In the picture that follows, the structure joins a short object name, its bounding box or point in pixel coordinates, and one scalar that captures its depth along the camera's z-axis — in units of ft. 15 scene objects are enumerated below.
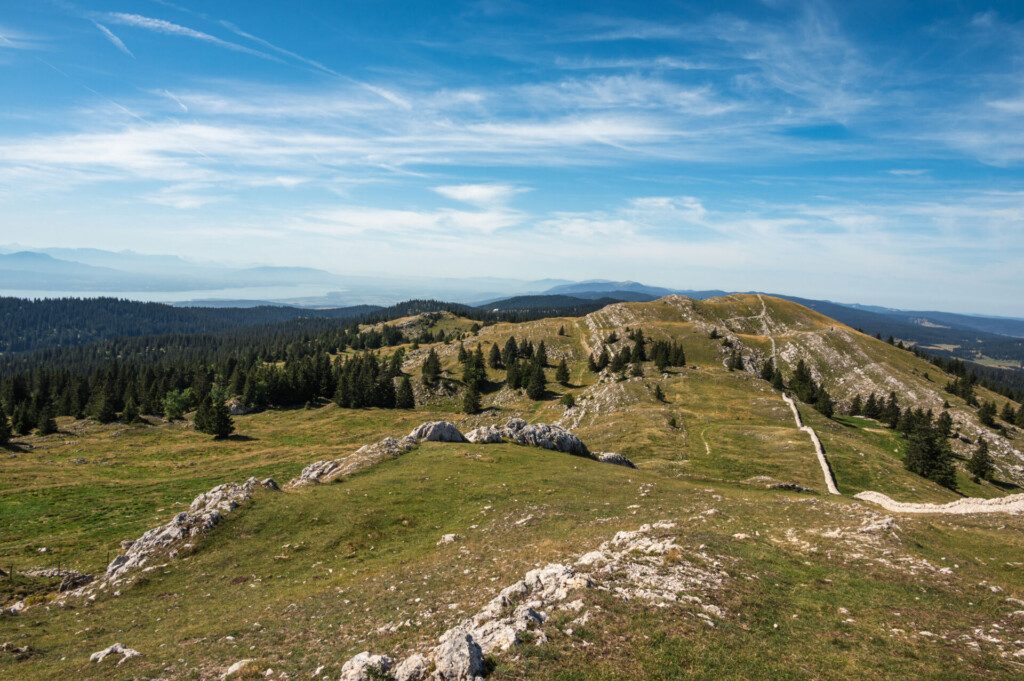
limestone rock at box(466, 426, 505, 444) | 172.35
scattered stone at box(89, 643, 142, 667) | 55.98
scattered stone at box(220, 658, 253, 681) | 47.83
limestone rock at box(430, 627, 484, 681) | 40.78
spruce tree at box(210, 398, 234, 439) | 300.20
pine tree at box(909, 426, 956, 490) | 222.28
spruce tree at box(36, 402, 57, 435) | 317.22
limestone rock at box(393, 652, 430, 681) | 42.57
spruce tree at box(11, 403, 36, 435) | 326.85
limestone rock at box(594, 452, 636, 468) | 175.63
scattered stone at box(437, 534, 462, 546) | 94.58
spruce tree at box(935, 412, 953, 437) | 320.87
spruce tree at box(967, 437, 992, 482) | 267.10
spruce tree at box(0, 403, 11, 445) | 262.06
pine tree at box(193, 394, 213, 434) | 316.81
